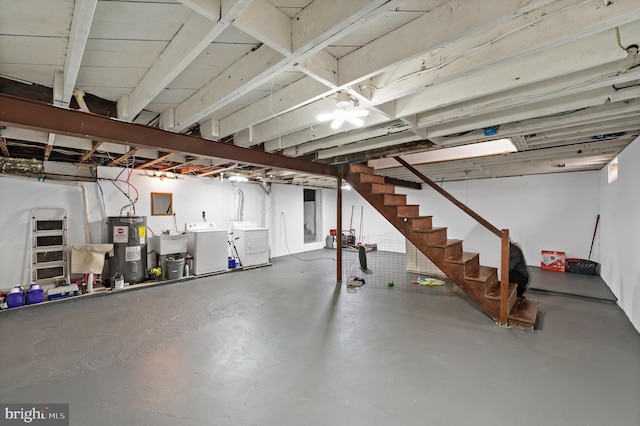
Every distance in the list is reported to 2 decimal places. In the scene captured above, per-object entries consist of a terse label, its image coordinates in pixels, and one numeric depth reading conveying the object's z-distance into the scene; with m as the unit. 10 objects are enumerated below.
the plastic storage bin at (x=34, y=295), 3.84
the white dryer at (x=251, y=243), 6.30
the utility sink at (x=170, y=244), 5.23
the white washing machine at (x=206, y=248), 5.51
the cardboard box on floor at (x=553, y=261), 5.74
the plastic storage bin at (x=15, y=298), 3.69
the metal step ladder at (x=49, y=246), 4.19
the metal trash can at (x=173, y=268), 5.14
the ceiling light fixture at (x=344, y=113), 1.97
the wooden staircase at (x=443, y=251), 3.32
